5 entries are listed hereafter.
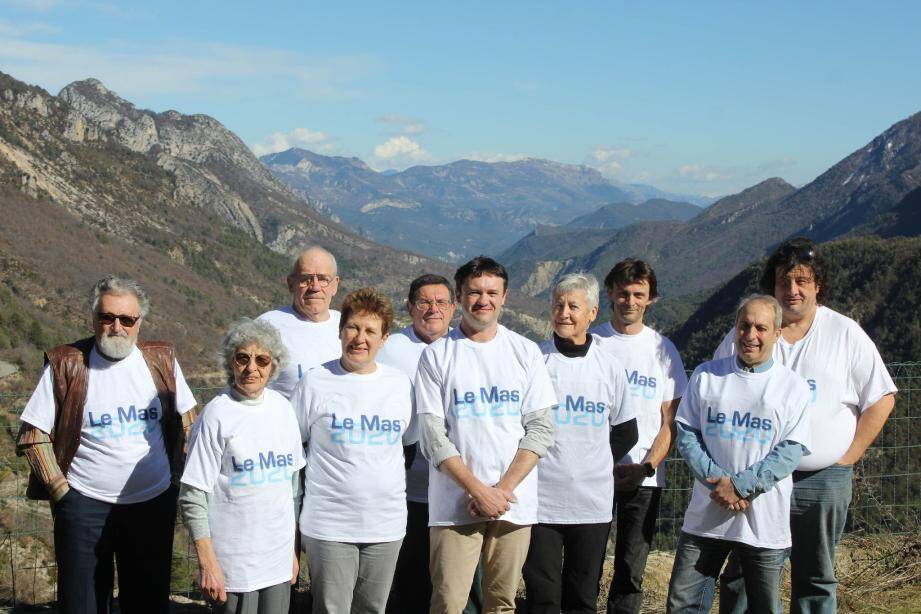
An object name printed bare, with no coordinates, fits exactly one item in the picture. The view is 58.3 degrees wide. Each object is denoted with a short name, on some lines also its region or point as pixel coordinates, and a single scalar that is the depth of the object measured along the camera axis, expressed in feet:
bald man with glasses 14.07
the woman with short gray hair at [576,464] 12.98
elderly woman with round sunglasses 11.00
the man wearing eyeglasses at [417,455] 13.67
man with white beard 12.05
